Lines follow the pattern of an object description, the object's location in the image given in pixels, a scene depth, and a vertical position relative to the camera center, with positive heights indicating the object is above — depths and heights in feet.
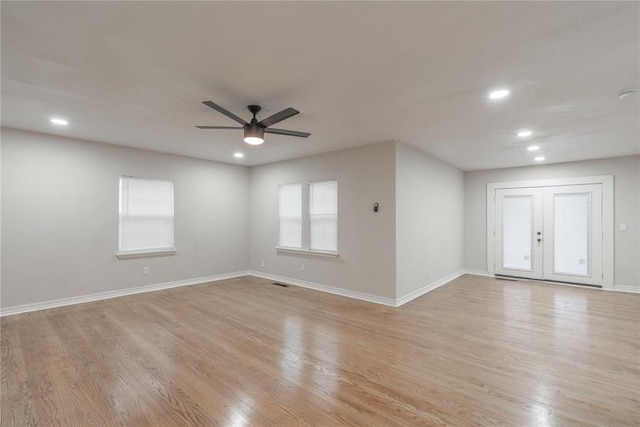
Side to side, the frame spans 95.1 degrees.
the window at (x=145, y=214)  17.29 -0.09
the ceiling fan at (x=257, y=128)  9.95 +3.06
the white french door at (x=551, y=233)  19.70 -1.30
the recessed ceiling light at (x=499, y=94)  9.33 +3.95
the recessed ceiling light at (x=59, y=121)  12.44 +3.95
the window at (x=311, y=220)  18.49 -0.47
